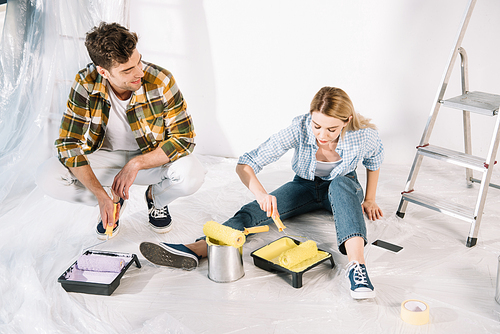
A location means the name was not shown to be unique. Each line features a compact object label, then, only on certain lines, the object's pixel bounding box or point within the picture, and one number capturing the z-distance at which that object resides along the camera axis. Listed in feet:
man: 5.47
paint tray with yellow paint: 5.21
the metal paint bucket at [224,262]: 5.20
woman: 5.39
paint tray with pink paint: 5.04
